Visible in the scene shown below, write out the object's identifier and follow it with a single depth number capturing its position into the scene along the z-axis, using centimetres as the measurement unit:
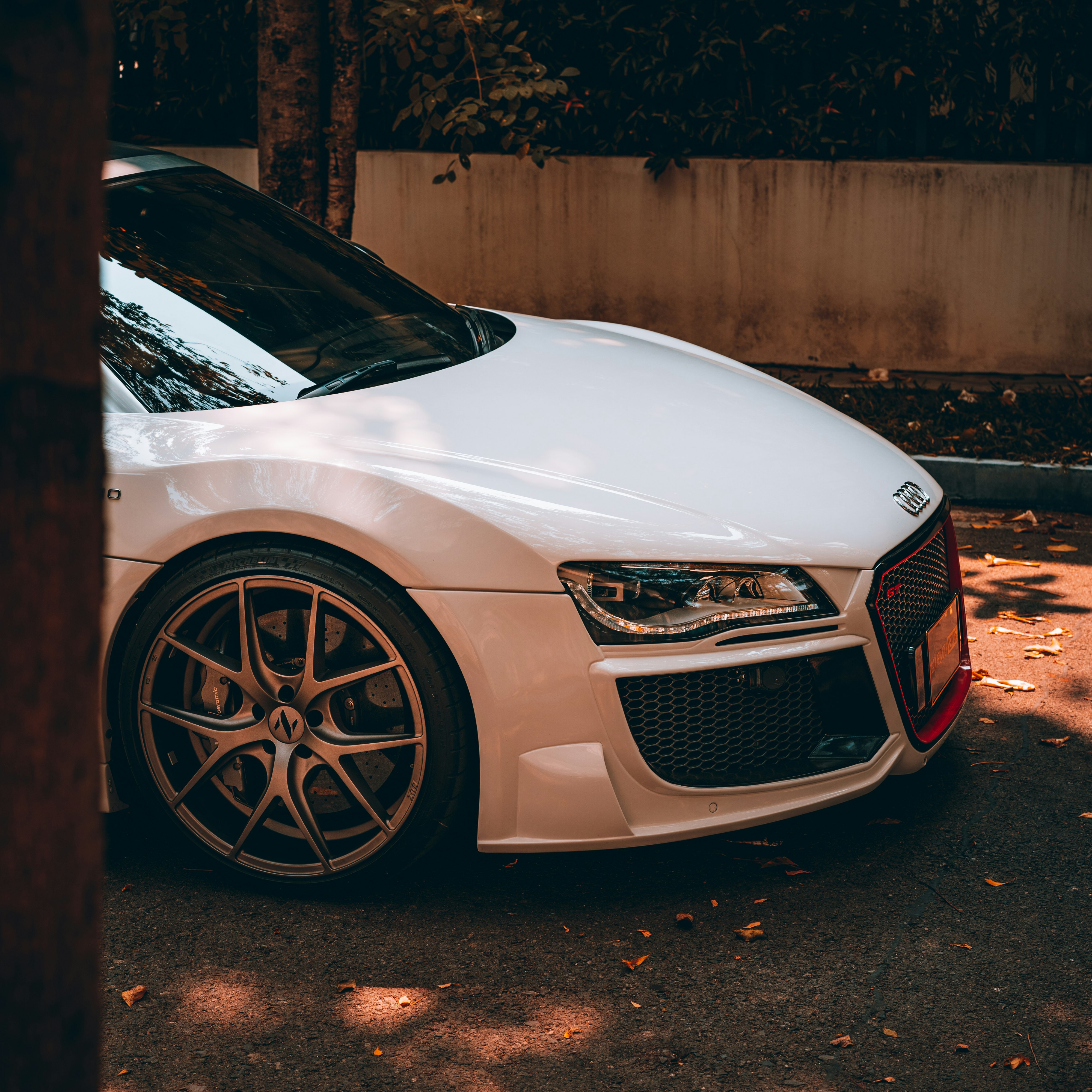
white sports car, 259
